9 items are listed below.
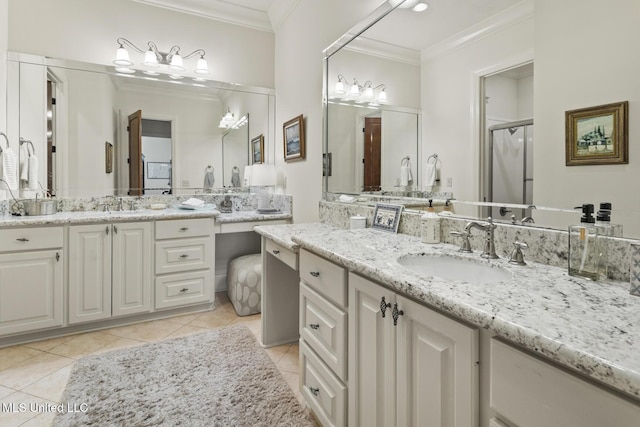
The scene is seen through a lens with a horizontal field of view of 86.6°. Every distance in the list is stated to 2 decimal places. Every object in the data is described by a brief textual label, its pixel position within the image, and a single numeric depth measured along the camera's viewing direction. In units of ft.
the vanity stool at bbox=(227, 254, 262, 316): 9.46
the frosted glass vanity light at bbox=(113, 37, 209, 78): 9.60
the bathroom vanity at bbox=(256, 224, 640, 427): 1.85
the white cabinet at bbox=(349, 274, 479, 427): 2.61
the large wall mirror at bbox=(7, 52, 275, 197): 8.84
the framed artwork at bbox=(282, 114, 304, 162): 9.71
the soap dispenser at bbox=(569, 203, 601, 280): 3.09
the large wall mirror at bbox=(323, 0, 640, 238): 3.60
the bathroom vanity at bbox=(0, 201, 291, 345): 7.57
